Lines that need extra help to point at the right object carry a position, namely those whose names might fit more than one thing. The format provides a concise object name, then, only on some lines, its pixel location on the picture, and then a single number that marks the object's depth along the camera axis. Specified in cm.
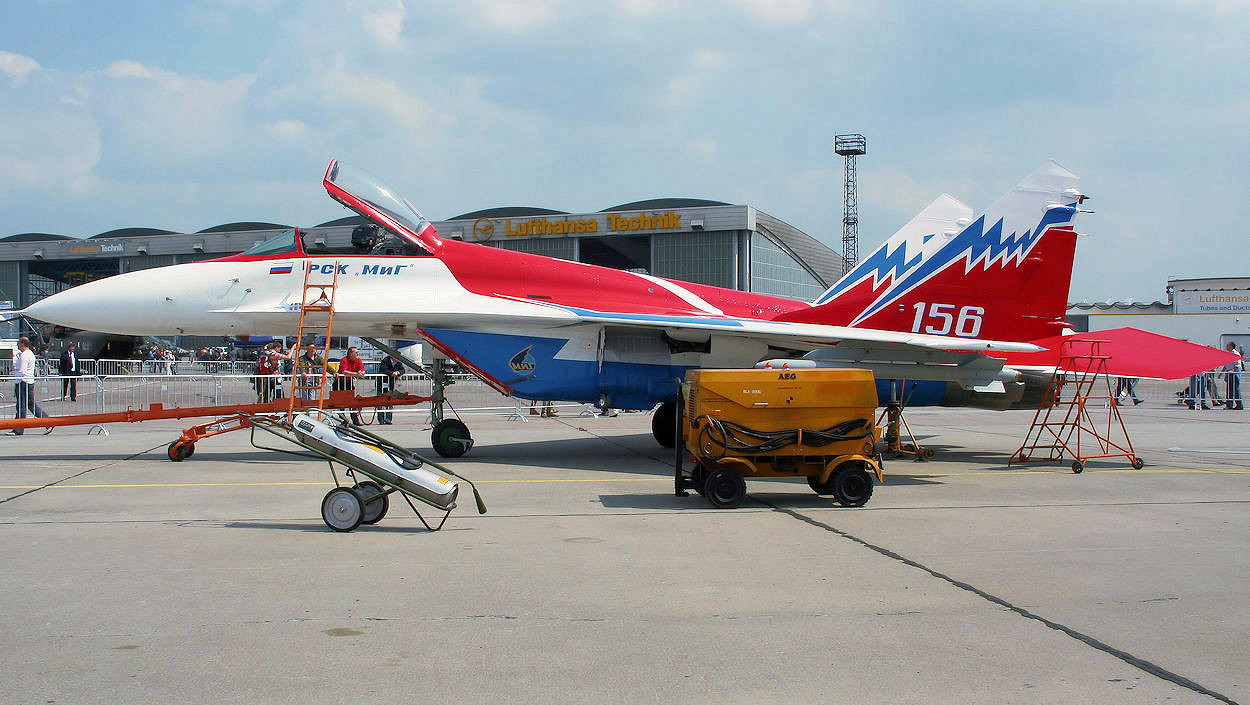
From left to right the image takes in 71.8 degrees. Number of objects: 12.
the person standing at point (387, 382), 1880
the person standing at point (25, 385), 1599
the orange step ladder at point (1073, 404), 1130
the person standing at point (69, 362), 2155
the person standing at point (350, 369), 1777
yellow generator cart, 796
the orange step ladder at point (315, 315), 1093
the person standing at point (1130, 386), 2580
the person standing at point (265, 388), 1776
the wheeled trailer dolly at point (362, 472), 668
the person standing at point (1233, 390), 2470
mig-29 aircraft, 1160
